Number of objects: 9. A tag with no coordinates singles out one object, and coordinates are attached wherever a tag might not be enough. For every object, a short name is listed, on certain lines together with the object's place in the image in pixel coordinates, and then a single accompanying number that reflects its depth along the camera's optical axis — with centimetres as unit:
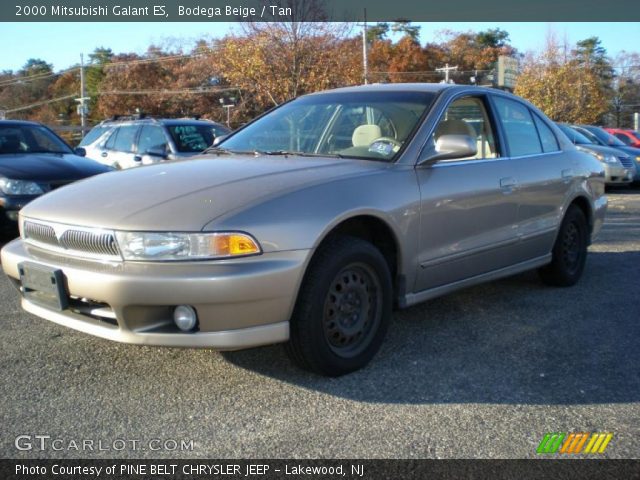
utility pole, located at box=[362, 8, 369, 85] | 2305
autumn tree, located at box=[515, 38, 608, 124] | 3375
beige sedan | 309
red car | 1858
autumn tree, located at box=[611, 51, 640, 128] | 5259
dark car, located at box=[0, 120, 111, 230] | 691
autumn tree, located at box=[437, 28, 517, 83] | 5438
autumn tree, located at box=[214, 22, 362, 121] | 1706
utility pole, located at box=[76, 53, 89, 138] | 4717
